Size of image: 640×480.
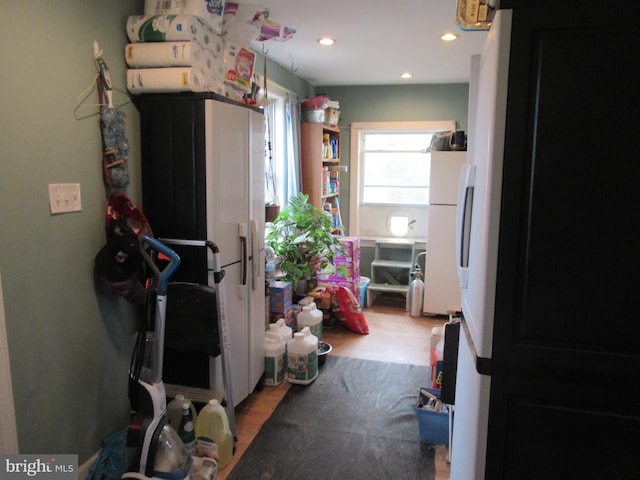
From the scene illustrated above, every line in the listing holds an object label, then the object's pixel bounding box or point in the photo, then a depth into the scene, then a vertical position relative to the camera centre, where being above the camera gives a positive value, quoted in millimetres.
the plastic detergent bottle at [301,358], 3004 -1172
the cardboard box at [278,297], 3293 -827
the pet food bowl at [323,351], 3346 -1265
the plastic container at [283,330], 3098 -1020
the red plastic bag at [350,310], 4145 -1157
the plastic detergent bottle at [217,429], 2186 -1215
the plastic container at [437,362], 2512 -1028
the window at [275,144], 3951 +378
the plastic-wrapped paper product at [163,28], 2074 +735
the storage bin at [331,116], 4688 +749
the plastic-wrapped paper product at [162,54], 2096 +616
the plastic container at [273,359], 2959 -1159
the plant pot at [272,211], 3451 -201
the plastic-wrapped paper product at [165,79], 2111 +501
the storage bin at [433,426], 2307 -1251
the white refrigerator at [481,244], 1098 -163
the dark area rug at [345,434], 2160 -1376
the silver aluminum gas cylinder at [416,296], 4645 -1144
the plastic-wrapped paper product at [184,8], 2131 +856
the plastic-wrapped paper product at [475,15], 1463 +576
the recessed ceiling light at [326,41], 3316 +1098
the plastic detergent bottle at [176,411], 2197 -1125
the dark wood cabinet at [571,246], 1040 -140
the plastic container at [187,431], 2084 -1164
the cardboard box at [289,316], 3318 -999
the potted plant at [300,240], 3709 -466
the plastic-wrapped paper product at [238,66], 2451 +682
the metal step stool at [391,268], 5027 -972
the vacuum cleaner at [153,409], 1769 -928
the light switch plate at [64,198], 1762 -60
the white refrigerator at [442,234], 4418 -477
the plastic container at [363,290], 4927 -1155
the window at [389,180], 5285 +78
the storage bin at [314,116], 4531 +718
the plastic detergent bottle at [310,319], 3480 -1047
